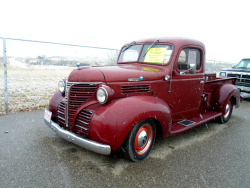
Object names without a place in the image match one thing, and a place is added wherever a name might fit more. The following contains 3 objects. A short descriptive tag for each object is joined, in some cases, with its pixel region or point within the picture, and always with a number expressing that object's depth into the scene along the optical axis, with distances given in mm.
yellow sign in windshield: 3523
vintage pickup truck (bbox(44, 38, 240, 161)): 2463
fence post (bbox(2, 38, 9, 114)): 4545
